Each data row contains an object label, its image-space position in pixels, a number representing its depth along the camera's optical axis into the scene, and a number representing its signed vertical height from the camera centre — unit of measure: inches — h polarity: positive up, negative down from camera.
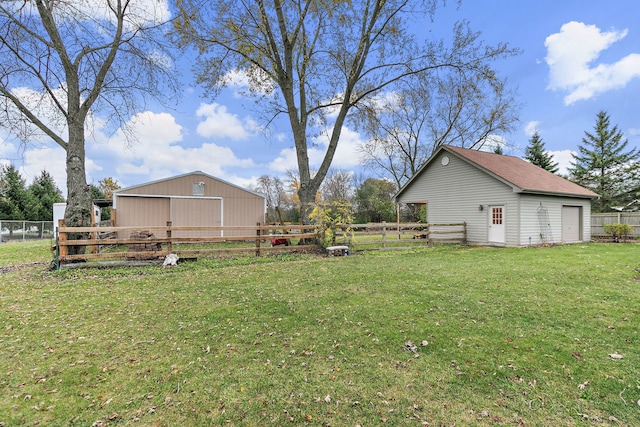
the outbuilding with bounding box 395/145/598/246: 524.7 +33.6
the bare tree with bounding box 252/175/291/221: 1866.4 +185.1
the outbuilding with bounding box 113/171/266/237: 593.0 +31.6
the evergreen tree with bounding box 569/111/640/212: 1090.1 +190.1
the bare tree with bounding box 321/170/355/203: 1653.5 +181.1
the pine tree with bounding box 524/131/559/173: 1124.5 +239.0
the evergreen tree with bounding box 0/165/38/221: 946.7 +69.9
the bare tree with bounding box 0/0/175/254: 327.3 +182.2
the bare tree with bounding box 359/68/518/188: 999.0 +320.7
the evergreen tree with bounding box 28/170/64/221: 1037.2 +89.4
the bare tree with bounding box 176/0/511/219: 480.1 +290.9
